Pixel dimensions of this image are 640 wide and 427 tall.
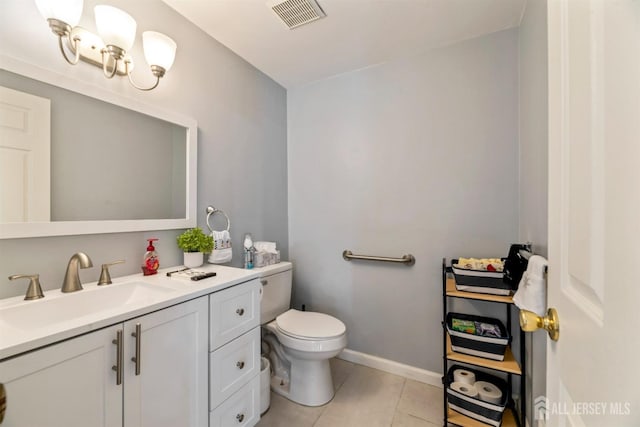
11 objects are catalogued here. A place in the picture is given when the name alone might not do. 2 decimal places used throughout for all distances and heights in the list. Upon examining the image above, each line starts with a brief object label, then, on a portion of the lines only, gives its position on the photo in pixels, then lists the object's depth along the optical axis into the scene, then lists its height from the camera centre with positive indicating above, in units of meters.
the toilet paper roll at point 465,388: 1.39 -0.98
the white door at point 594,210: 0.30 +0.01
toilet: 1.51 -0.78
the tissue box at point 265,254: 1.79 -0.29
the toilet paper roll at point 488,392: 1.36 -0.98
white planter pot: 1.38 -0.25
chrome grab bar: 1.83 -0.33
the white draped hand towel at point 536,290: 0.95 -0.29
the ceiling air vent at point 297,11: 1.38 +1.14
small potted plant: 1.38 -0.17
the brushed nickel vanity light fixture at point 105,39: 0.94 +0.73
